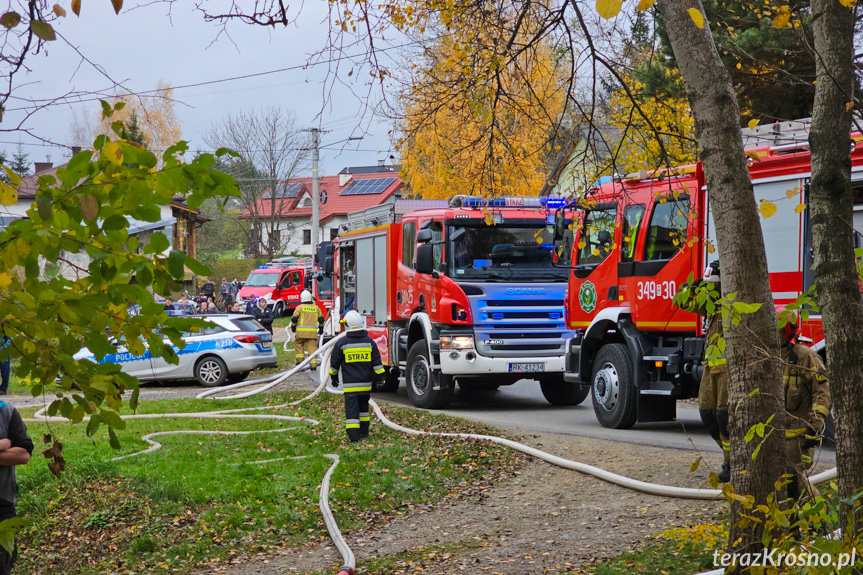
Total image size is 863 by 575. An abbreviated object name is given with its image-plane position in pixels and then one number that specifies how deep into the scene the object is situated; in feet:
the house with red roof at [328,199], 201.87
